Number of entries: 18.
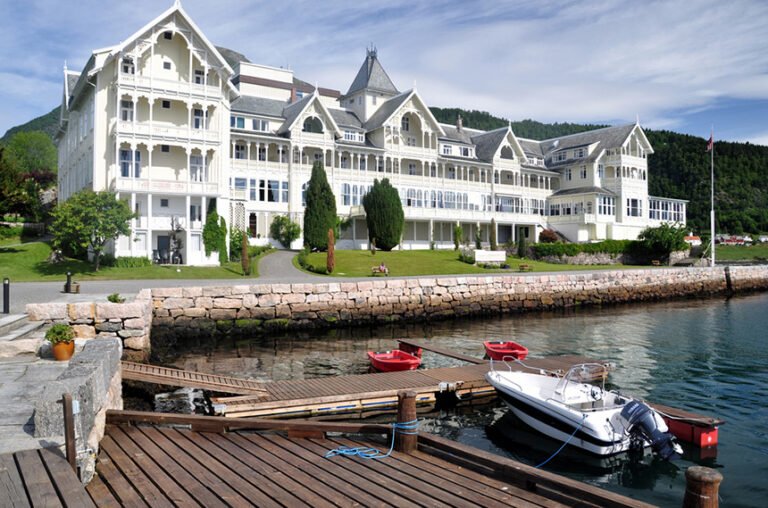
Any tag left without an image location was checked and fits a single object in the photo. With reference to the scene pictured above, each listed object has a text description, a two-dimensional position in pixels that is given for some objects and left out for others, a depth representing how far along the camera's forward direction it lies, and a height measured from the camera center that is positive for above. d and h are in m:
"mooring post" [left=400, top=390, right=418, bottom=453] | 8.17 -2.43
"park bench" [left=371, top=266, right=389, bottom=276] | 39.36 -1.25
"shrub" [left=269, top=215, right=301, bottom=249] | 51.16 +2.10
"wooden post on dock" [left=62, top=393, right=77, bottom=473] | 6.48 -2.00
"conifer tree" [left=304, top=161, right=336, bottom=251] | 48.59 +3.42
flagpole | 53.84 +0.66
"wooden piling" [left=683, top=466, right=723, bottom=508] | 5.32 -2.23
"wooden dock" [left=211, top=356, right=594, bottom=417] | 12.98 -3.40
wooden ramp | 13.30 -3.00
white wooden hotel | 41.44 +9.34
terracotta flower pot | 12.52 -2.09
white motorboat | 11.16 -3.32
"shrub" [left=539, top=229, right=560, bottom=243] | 65.62 +1.70
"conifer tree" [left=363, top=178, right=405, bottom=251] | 51.56 +3.37
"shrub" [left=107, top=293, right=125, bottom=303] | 19.11 -1.47
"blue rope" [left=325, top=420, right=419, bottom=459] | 7.96 -2.81
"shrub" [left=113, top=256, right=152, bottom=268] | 37.50 -0.48
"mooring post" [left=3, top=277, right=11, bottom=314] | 18.44 -1.37
